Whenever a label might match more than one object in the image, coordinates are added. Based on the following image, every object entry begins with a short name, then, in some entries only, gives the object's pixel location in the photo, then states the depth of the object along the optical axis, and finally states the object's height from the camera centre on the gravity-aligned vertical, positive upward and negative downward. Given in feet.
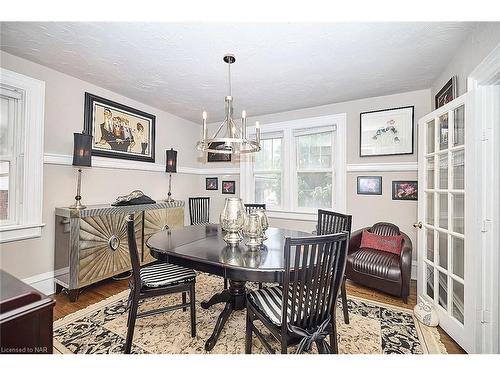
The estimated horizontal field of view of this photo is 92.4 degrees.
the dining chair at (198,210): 12.12 -1.11
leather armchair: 8.31 -2.82
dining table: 4.88 -1.55
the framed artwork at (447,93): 7.18 +3.19
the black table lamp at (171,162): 12.66 +1.38
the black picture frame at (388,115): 10.23 +2.63
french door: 5.93 -0.85
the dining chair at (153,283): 5.54 -2.38
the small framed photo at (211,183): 15.34 +0.36
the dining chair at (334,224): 6.97 -1.13
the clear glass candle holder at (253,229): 6.23 -1.06
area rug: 5.85 -3.88
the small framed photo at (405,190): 10.28 +0.02
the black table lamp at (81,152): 8.54 +1.26
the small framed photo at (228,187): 14.79 +0.11
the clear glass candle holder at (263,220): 6.67 -0.88
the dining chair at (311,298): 4.30 -2.08
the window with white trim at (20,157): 7.75 +0.97
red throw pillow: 9.32 -2.09
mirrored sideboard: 8.11 -2.04
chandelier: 6.34 +1.35
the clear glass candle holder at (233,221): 6.45 -0.88
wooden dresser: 2.49 -1.44
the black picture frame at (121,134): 9.66 +2.39
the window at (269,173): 13.71 +0.96
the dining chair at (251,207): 10.27 -0.79
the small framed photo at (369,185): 10.98 +0.24
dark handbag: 9.80 -0.49
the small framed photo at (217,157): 14.75 +2.00
